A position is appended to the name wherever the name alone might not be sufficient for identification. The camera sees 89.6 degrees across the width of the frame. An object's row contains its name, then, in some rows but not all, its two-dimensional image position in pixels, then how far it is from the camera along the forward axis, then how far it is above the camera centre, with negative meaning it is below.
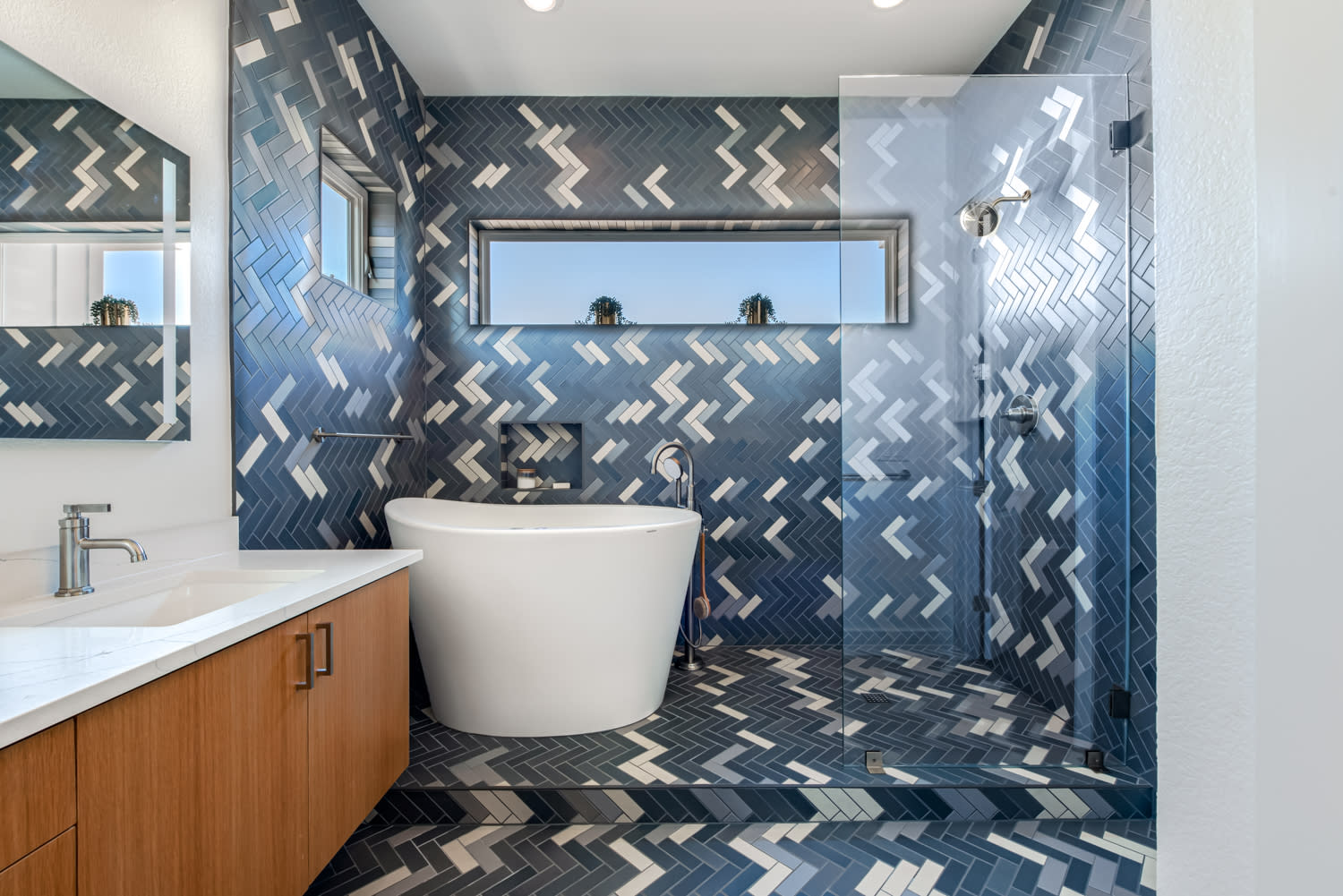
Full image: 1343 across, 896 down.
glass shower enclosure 2.17 +0.13
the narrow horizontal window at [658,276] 3.55 +0.89
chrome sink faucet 1.34 -0.20
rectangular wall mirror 1.32 +0.39
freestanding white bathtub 2.25 -0.61
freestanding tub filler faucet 3.13 -0.16
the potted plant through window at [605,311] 3.51 +0.69
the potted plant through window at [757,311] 3.53 +0.70
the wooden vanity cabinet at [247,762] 0.89 -0.53
